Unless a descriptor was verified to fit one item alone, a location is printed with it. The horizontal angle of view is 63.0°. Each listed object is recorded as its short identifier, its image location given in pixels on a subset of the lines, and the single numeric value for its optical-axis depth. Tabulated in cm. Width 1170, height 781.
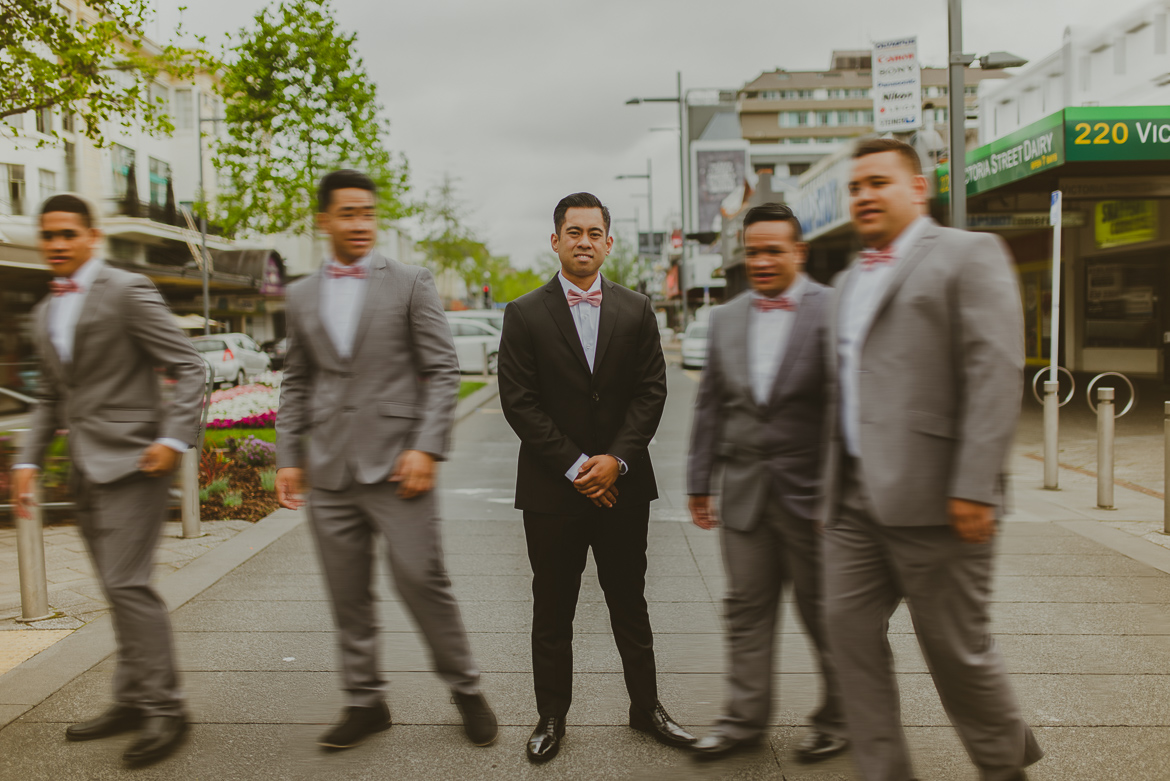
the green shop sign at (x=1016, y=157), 1093
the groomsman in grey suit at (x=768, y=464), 314
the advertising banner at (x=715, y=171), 5828
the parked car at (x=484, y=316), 3044
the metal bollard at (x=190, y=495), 670
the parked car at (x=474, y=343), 2656
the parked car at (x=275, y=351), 3497
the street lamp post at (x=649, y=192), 5147
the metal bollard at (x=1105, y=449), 741
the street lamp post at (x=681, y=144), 2986
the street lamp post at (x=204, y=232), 2048
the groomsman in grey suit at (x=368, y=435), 327
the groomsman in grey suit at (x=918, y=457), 244
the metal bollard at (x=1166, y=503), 651
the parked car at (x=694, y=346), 2844
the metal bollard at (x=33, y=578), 479
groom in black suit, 329
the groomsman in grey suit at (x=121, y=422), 334
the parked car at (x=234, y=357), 2644
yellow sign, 1695
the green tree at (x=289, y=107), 1362
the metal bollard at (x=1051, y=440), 846
